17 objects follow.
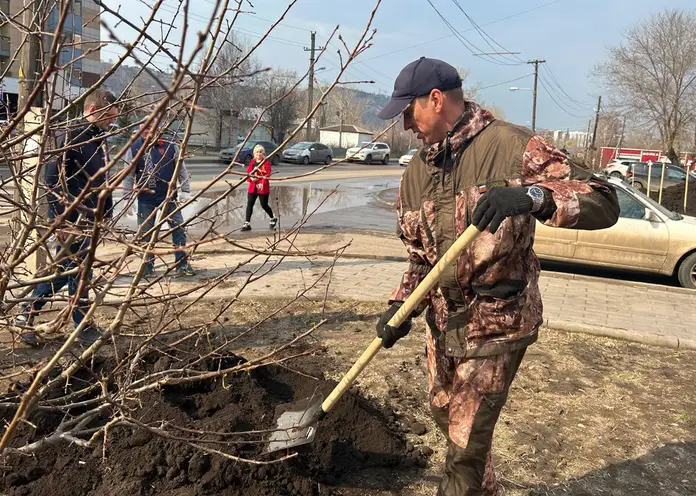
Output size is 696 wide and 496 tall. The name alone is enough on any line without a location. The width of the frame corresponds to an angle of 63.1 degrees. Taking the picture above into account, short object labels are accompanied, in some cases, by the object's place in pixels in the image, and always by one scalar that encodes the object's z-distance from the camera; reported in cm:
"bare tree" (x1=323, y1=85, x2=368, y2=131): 8896
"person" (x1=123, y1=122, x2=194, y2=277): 605
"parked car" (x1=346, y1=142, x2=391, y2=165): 4149
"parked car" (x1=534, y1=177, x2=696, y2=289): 789
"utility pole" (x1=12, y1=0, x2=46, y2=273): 410
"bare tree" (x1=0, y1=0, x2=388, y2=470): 126
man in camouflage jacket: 226
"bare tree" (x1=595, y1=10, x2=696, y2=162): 3388
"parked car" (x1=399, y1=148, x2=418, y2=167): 4091
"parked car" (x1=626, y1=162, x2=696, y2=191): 2355
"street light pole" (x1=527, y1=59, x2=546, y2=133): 4508
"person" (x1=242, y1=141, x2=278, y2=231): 1038
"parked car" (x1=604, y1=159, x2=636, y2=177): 2973
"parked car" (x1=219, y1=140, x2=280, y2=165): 3017
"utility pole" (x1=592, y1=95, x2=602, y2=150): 5911
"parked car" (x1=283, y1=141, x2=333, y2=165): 3578
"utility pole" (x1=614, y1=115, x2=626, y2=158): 3841
